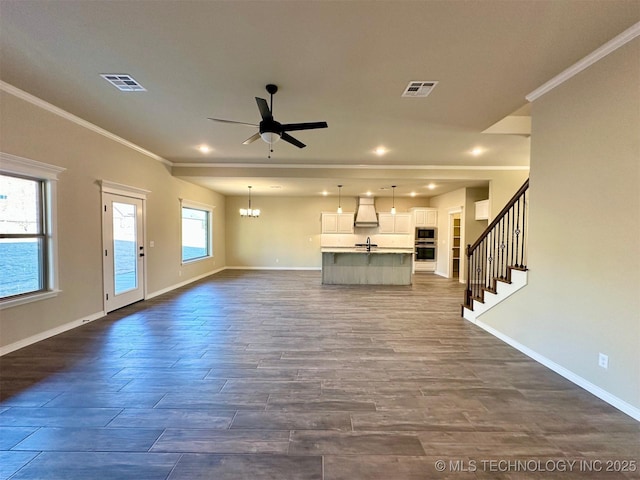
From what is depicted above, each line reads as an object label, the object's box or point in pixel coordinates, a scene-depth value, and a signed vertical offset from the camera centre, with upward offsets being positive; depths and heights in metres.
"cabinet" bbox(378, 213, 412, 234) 10.01 +0.39
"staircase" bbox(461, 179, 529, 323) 3.41 -0.68
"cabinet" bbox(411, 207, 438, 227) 9.88 +0.60
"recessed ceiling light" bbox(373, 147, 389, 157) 5.29 +1.62
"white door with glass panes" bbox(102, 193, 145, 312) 4.65 -0.35
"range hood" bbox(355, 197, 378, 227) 9.72 +0.72
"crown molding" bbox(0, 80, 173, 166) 3.13 +1.59
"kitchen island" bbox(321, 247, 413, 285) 7.57 -0.97
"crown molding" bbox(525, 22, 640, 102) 2.18 +1.59
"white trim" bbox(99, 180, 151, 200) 4.53 +0.75
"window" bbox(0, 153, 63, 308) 3.22 -0.01
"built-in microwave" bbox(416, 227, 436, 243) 9.92 -0.01
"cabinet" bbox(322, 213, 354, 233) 9.97 +0.39
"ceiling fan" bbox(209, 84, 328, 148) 2.92 +1.13
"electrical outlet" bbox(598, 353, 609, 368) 2.34 -1.07
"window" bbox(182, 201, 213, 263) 7.68 -0.01
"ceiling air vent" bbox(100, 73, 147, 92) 2.87 +1.62
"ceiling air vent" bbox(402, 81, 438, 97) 2.97 +1.61
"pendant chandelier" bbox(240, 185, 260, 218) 9.06 +0.67
